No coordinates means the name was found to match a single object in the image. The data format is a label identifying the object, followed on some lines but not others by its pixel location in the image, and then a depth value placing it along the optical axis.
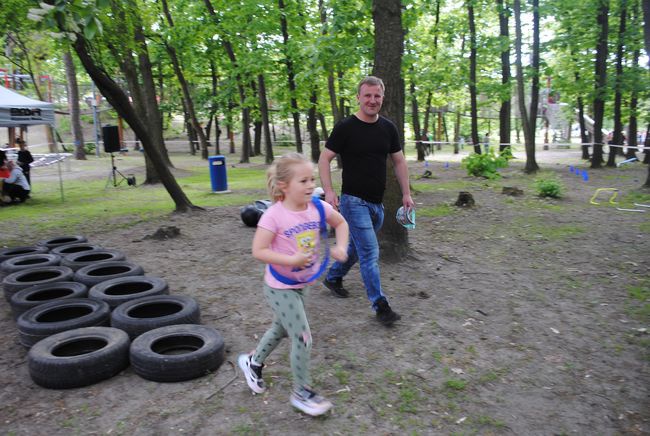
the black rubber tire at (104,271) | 5.52
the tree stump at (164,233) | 8.68
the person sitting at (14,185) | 13.52
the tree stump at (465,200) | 10.99
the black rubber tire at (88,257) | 6.15
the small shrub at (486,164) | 16.25
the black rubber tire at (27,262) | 6.11
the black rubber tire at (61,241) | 7.49
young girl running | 2.88
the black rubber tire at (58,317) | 4.16
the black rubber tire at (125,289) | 4.84
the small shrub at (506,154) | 16.33
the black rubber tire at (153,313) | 4.23
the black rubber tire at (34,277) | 5.34
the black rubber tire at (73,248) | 6.98
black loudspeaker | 16.00
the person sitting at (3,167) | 13.38
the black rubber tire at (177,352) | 3.59
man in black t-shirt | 4.44
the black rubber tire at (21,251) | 7.02
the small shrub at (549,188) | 11.96
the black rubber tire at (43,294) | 4.82
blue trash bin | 15.12
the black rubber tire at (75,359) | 3.53
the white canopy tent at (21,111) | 11.57
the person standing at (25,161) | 14.63
